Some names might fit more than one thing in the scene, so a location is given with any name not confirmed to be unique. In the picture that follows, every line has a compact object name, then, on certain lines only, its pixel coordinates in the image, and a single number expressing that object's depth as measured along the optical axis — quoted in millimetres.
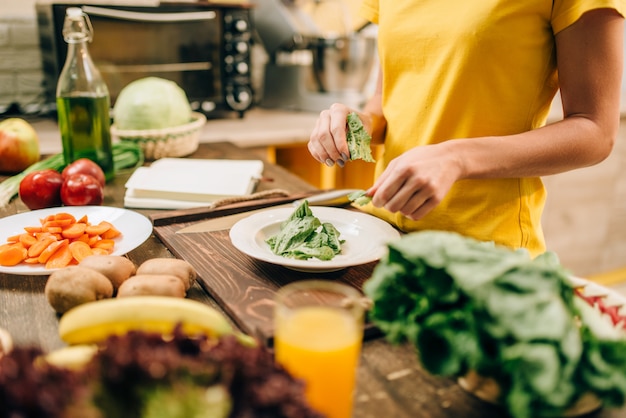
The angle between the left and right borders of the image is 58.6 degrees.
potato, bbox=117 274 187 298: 832
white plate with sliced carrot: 1022
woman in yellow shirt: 971
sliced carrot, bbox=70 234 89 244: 1104
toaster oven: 2236
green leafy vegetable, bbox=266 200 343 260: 1031
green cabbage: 1892
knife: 1238
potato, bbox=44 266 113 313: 826
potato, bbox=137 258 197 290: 902
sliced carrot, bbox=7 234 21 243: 1088
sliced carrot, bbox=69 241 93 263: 1044
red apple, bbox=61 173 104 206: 1378
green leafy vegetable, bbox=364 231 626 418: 552
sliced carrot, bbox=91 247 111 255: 1068
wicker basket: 1856
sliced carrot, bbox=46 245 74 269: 1014
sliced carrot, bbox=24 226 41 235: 1113
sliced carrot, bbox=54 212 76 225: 1154
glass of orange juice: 587
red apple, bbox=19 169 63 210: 1404
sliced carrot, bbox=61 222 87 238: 1100
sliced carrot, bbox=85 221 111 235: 1119
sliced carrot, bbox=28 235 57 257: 1031
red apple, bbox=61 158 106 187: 1446
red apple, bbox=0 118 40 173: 1708
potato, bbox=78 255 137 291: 895
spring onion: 1514
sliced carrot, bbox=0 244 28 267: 1007
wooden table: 661
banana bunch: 701
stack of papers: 1443
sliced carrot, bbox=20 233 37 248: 1062
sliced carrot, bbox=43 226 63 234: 1103
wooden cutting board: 844
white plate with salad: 961
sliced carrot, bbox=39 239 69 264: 1028
